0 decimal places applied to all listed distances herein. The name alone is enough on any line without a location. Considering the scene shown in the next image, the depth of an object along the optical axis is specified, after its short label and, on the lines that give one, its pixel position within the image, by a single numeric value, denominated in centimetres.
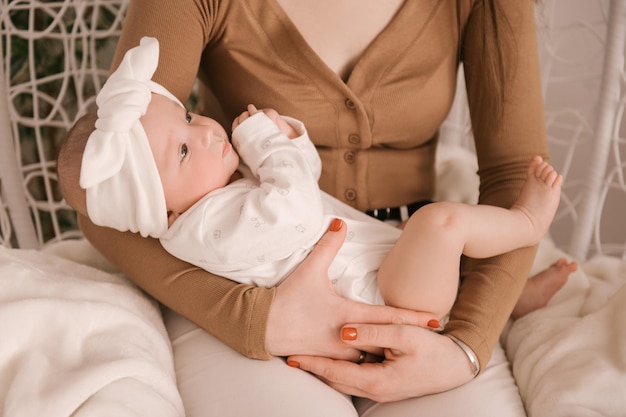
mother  105
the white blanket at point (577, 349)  101
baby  105
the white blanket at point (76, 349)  89
